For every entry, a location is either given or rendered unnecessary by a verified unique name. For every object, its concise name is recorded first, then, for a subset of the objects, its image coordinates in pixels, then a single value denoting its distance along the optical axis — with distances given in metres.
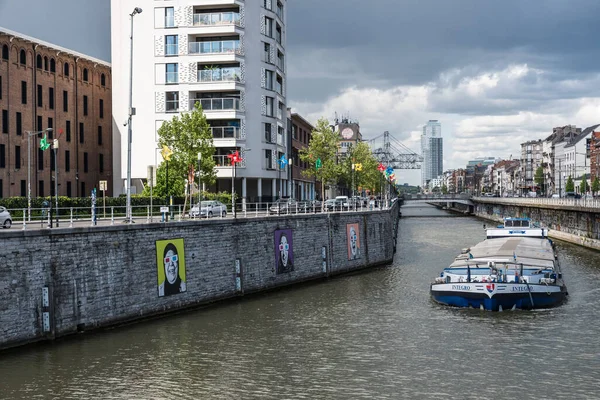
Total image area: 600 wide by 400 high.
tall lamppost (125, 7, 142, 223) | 37.69
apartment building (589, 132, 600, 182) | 152.39
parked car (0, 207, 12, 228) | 34.91
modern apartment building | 69.25
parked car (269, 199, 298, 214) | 51.04
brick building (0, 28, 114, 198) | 69.94
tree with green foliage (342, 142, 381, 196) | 114.95
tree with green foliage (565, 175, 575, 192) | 168.25
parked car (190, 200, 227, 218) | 45.41
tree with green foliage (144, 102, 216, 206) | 61.78
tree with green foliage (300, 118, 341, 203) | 93.50
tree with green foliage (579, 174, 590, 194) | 153.75
